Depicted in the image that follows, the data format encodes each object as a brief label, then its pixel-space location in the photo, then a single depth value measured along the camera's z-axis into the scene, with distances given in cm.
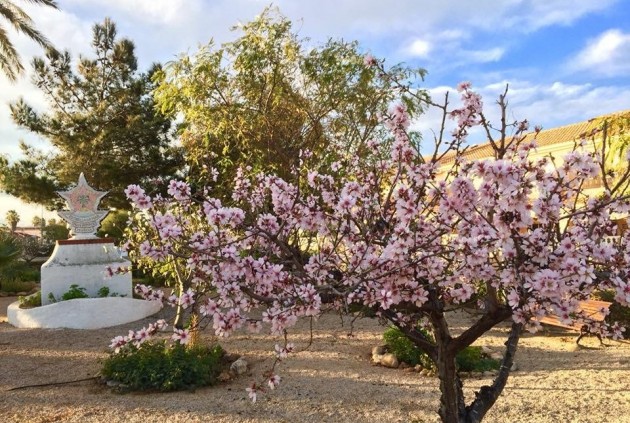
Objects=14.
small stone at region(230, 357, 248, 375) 661
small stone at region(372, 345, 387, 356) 738
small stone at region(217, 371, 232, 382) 629
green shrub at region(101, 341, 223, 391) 600
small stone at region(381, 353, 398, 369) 692
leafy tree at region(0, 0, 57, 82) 1438
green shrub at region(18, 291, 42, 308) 1122
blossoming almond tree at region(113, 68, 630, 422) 244
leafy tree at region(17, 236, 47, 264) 2305
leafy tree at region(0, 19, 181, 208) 2106
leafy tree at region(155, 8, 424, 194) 1015
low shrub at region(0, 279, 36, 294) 1659
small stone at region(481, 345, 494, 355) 739
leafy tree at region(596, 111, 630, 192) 835
